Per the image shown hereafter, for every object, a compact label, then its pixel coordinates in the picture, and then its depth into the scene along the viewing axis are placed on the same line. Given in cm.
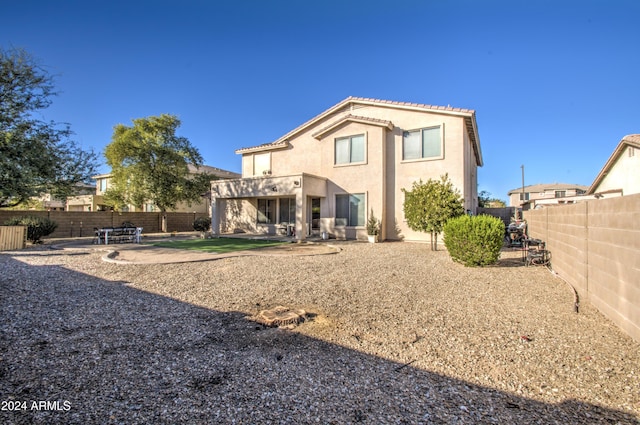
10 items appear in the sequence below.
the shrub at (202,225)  2446
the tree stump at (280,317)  515
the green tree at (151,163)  2427
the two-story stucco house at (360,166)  1698
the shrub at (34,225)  1711
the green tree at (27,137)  1425
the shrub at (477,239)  954
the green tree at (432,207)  1368
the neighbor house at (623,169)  2017
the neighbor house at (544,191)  5616
